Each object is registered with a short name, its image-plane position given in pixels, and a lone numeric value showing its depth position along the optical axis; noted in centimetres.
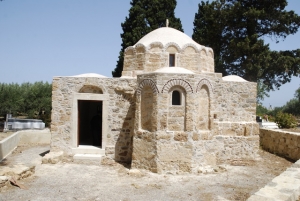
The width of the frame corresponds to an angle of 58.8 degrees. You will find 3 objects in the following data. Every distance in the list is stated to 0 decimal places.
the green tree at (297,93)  3549
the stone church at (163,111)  761
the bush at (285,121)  1514
